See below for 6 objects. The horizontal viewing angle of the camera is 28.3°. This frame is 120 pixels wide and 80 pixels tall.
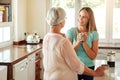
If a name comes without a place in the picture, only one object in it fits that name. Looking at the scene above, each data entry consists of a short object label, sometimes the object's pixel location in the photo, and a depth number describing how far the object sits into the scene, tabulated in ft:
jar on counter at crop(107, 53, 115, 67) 12.43
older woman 5.50
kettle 16.44
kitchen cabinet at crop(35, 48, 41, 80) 14.57
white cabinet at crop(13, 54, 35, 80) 10.40
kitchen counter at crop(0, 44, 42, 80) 9.69
